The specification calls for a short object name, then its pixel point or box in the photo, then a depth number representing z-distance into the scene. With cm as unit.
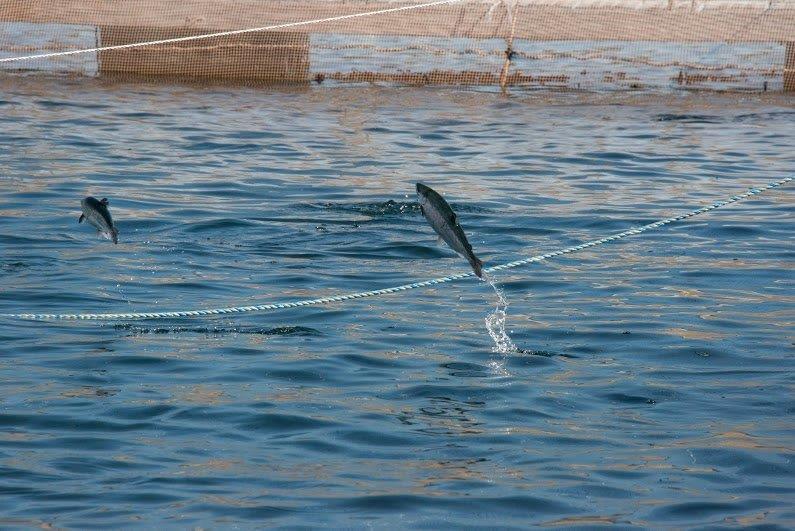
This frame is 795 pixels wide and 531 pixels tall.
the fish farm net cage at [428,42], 5222
